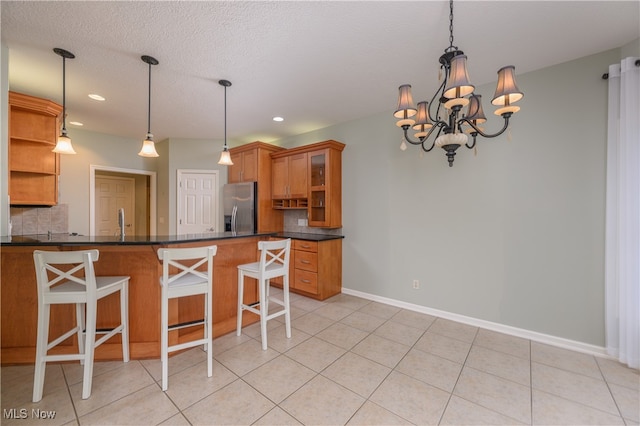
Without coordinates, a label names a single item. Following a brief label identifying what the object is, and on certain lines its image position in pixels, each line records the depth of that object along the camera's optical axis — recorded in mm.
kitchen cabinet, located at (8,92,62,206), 3031
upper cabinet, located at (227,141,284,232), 4469
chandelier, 1496
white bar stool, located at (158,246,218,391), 1825
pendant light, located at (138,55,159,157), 2602
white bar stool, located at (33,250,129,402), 1674
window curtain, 2055
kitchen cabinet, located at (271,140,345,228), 3908
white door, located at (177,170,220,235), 5000
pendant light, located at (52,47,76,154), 2332
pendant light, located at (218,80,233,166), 3072
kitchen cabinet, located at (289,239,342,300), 3678
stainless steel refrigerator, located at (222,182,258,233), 4484
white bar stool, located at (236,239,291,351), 2363
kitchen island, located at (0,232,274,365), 2066
